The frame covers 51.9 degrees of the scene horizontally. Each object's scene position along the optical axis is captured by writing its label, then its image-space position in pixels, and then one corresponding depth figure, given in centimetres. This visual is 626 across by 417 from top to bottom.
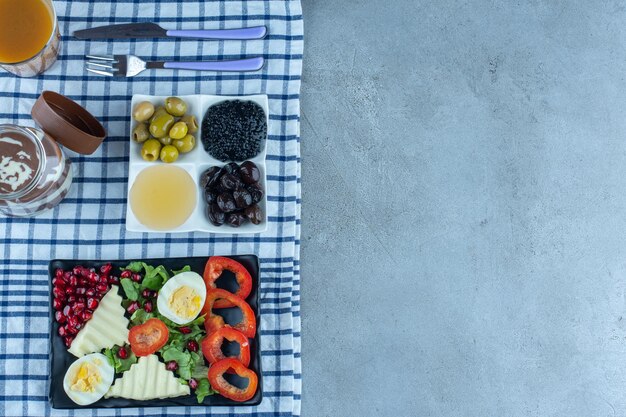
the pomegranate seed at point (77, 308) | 156
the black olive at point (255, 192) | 153
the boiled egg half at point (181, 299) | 154
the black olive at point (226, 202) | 151
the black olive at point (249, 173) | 152
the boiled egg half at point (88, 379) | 151
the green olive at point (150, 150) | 154
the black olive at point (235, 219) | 152
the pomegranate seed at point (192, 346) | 157
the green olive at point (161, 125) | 154
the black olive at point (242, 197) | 151
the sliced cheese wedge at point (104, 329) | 155
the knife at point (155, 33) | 166
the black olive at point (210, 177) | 154
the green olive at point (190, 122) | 156
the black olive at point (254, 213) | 153
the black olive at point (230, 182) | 151
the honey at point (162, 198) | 154
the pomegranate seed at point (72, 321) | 155
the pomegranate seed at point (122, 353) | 154
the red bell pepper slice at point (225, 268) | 158
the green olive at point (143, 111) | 155
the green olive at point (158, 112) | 156
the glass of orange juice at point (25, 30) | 154
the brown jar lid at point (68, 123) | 150
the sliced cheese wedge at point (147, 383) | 153
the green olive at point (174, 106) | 155
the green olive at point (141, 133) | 154
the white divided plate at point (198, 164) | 155
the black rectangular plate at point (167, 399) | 154
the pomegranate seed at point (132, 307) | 157
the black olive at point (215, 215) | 153
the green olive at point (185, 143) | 155
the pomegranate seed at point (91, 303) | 157
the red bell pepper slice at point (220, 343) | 155
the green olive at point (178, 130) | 153
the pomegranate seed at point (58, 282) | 156
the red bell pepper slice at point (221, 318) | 157
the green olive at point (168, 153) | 154
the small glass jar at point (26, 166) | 146
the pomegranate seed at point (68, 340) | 156
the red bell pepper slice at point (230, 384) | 153
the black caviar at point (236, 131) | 153
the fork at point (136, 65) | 166
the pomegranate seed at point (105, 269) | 158
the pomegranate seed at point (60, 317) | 156
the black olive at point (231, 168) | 153
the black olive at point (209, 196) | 154
